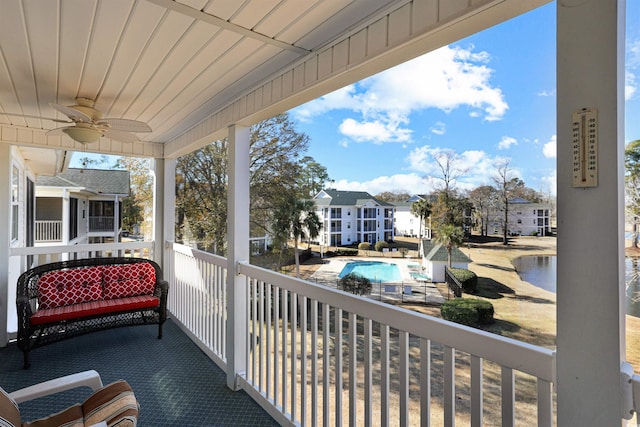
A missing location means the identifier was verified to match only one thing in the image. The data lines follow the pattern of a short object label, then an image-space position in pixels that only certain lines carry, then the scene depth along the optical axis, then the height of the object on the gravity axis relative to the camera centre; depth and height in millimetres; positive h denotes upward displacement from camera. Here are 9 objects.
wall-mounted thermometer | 904 +192
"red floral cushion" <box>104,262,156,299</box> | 3979 -791
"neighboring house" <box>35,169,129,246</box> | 8383 +282
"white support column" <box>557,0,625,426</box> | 879 -34
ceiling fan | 2754 +766
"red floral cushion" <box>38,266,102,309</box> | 3564 -797
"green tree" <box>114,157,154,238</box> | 7645 +537
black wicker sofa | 3232 -930
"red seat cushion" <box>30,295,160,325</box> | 3238 -978
